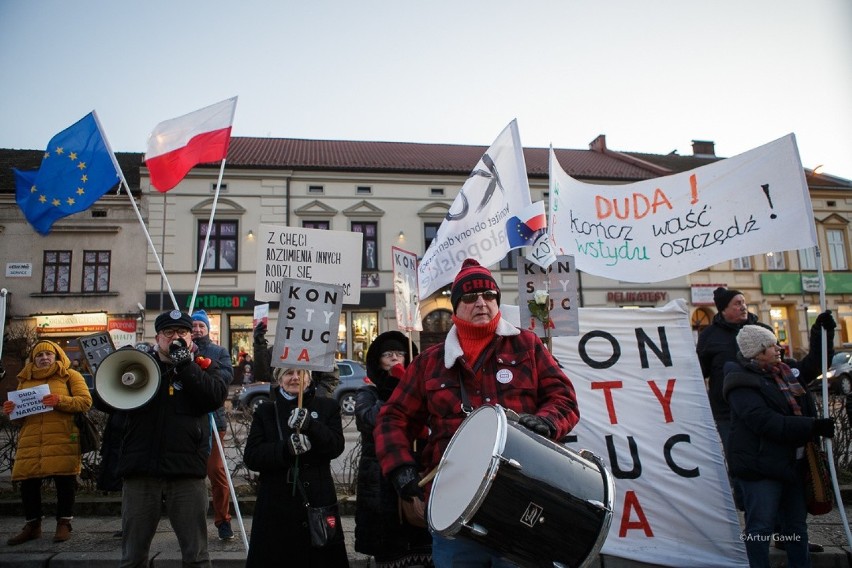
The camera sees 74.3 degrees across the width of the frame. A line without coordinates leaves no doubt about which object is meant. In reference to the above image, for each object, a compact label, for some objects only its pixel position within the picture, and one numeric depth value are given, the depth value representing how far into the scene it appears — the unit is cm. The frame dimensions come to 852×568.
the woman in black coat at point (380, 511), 355
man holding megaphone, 363
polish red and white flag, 602
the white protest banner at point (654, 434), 419
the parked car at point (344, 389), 1448
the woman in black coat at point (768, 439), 365
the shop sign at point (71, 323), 2239
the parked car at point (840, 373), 1608
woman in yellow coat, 522
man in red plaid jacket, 258
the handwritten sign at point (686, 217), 459
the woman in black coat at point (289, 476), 348
